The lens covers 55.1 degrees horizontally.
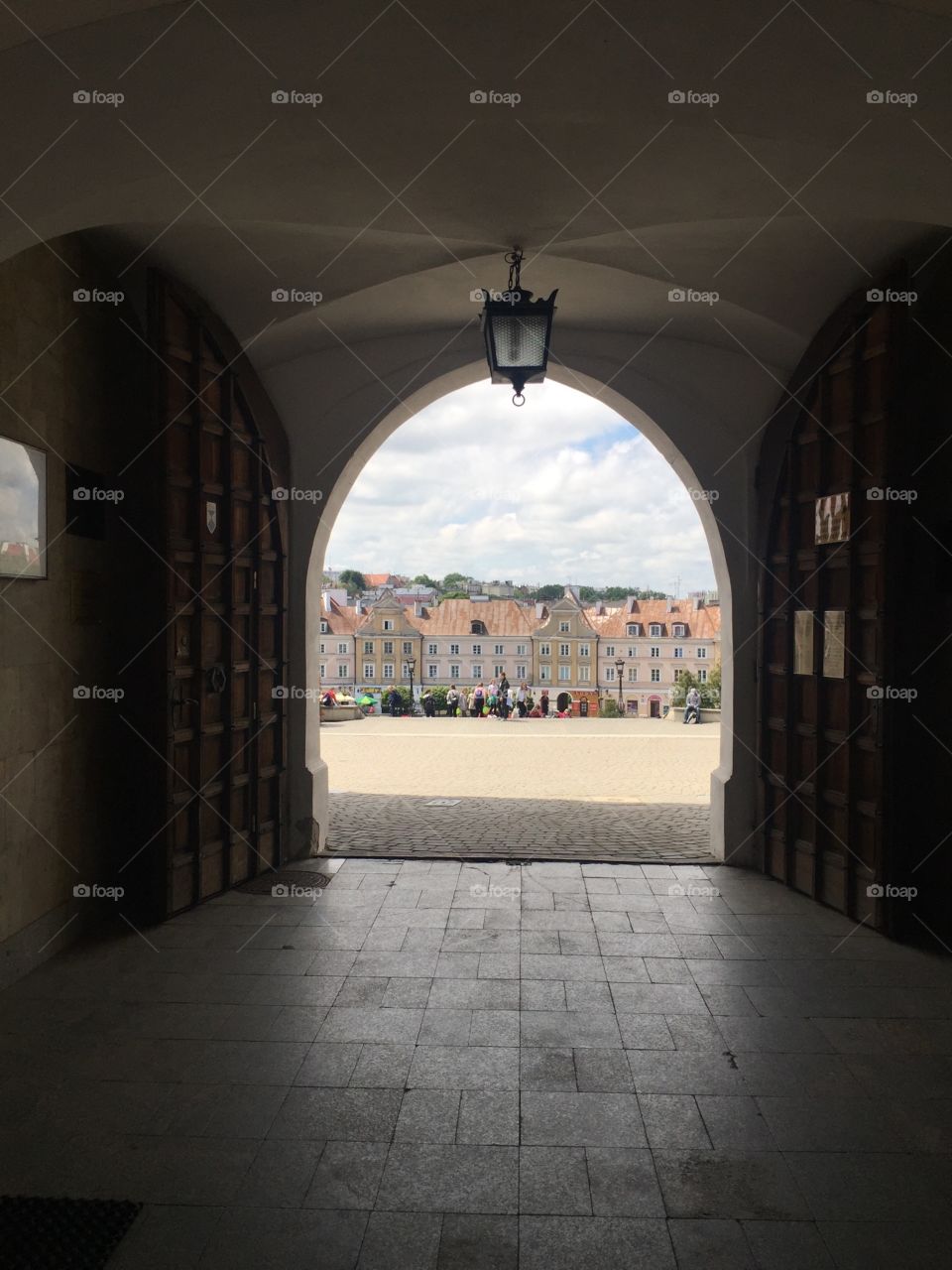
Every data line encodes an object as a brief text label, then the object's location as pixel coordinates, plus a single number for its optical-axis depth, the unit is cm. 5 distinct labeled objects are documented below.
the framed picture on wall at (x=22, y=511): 491
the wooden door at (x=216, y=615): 609
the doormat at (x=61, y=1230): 280
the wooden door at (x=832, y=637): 589
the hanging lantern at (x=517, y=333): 557
